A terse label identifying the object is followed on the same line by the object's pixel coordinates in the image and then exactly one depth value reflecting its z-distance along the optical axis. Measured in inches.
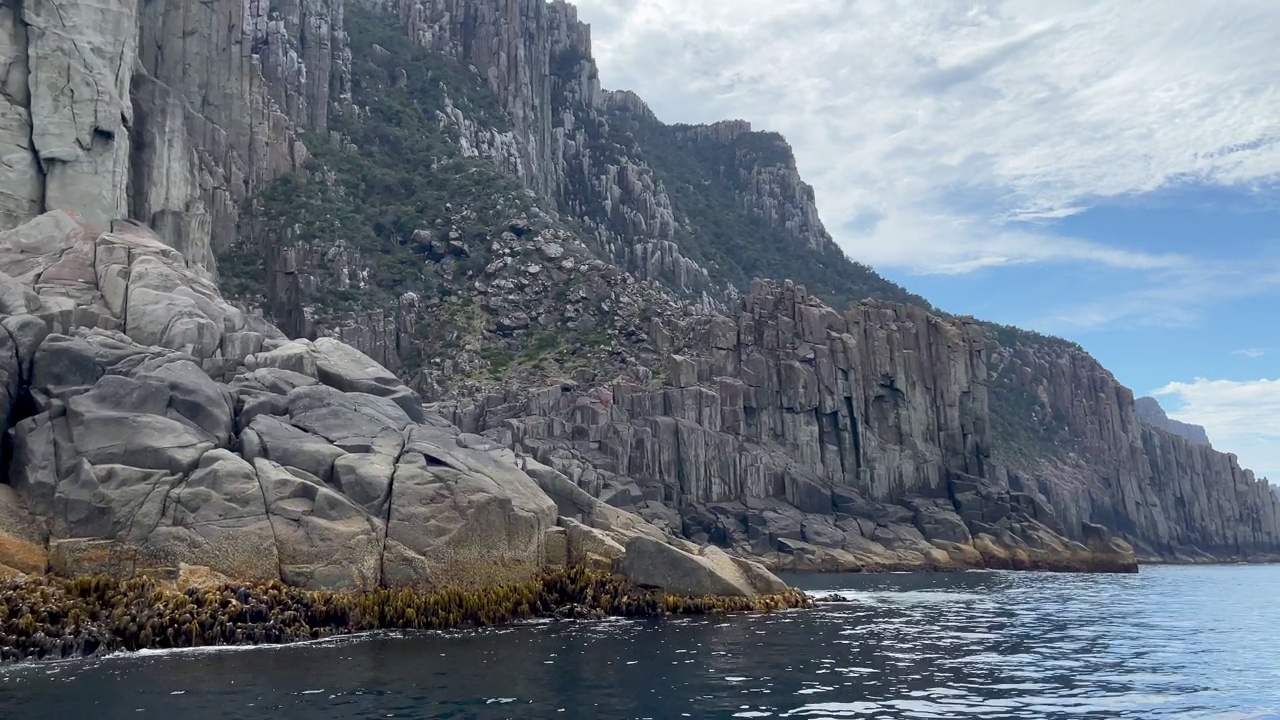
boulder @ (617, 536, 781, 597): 1893.5
